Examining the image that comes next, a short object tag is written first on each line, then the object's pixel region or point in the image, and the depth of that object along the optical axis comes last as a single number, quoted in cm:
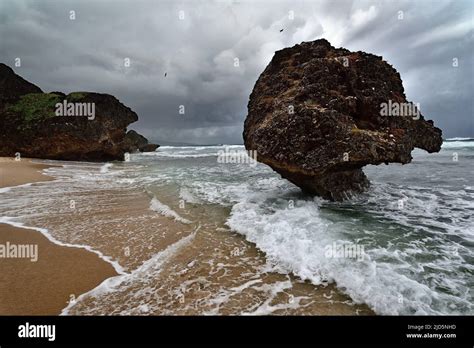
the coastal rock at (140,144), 5477
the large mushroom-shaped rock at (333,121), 747
